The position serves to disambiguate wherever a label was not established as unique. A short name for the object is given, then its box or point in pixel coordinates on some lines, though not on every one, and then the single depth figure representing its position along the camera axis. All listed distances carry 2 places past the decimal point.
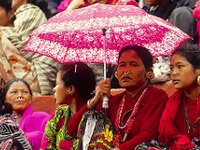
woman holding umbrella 9.38
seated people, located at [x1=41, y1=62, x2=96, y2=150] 10.13
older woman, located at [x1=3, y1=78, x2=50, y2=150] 11.48
